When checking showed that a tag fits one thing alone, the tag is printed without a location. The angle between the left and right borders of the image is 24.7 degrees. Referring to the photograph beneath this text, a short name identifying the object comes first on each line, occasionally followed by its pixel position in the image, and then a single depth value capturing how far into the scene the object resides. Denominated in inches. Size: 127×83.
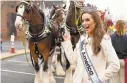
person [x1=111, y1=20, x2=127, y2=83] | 220.4
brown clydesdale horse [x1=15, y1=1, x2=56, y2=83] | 249.3
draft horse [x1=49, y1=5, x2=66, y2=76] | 269.6
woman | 120.0
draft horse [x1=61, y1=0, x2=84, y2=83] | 274.4
